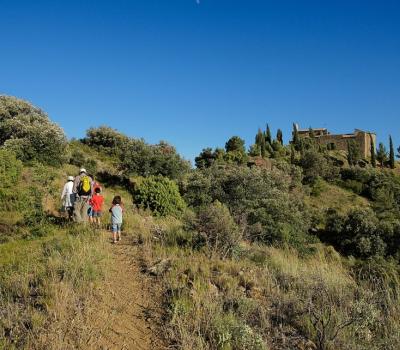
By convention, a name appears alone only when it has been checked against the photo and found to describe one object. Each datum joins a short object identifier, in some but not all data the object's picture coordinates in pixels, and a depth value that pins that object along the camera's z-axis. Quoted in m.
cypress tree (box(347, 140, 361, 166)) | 71.69
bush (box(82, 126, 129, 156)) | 41.69
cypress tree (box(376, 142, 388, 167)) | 75.19
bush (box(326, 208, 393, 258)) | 28.72
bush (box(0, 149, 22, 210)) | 17.04
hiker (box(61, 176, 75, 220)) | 13.05
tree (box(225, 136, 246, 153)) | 62.35
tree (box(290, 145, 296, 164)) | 62.61
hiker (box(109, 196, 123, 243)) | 10.77
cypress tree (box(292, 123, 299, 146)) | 77.24
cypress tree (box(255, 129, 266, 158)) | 68.24
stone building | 82.38
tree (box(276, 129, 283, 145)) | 82.69
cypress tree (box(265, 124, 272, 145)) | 77.50
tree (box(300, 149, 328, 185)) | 57.34
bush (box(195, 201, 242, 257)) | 8.95
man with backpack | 12.62
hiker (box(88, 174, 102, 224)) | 12.83
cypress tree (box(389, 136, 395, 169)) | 73.50
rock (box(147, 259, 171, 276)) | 7.68
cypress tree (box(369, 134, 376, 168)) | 73.06
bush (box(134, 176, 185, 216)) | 18.83
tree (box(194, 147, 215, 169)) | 55.12
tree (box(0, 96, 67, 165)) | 26.34
